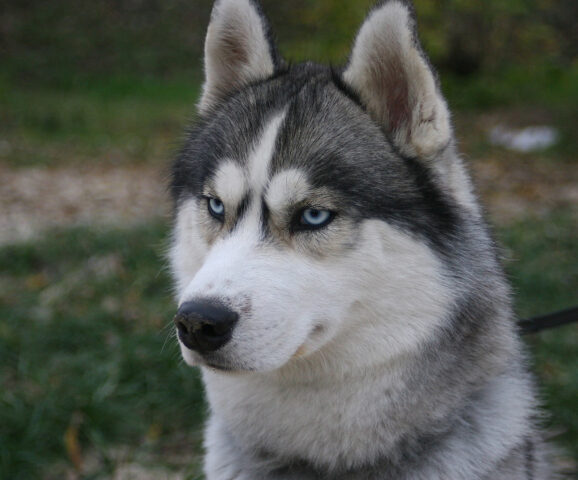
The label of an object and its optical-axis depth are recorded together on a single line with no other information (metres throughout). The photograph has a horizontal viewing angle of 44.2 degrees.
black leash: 3.00
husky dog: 2.33
